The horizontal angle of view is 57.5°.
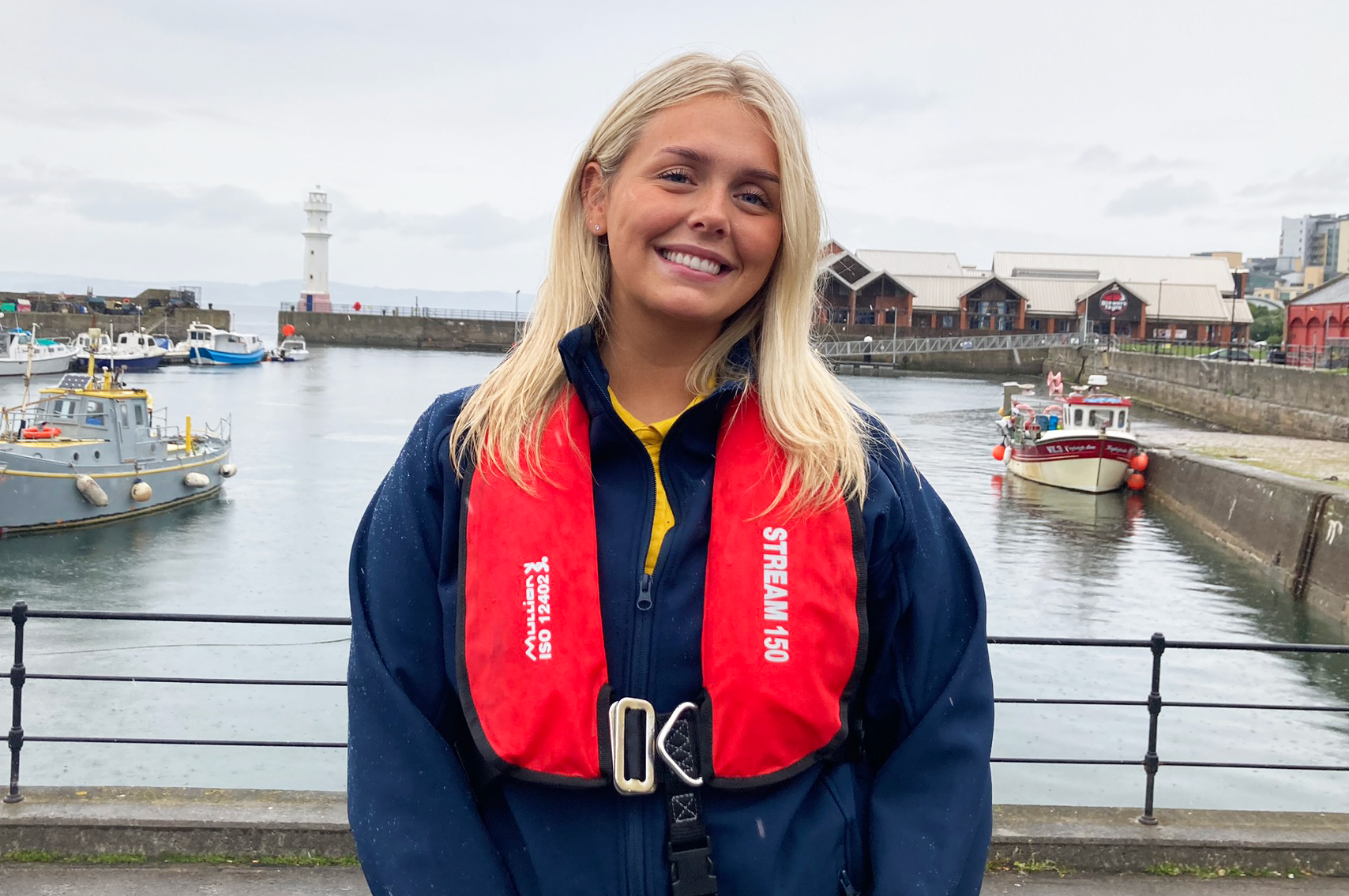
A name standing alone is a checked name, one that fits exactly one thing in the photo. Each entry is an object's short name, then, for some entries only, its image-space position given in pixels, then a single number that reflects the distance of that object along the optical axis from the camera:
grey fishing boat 24.56
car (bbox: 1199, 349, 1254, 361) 52.25
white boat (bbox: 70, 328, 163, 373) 63.22
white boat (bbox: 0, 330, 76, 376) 60.66
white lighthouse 98.00
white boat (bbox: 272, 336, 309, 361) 82.25
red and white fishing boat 30.42
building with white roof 82.19
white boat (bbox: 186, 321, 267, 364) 74.56
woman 1.77
